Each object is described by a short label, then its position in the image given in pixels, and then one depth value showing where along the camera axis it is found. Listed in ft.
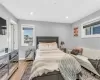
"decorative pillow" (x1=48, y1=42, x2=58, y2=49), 11.61
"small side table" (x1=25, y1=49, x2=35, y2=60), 12.19
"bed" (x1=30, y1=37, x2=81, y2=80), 4.99
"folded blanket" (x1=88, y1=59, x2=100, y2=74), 5.98
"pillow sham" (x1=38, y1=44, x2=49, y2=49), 11.36
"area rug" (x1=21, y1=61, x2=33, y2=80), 7.01
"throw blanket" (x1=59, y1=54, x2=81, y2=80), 5.12
